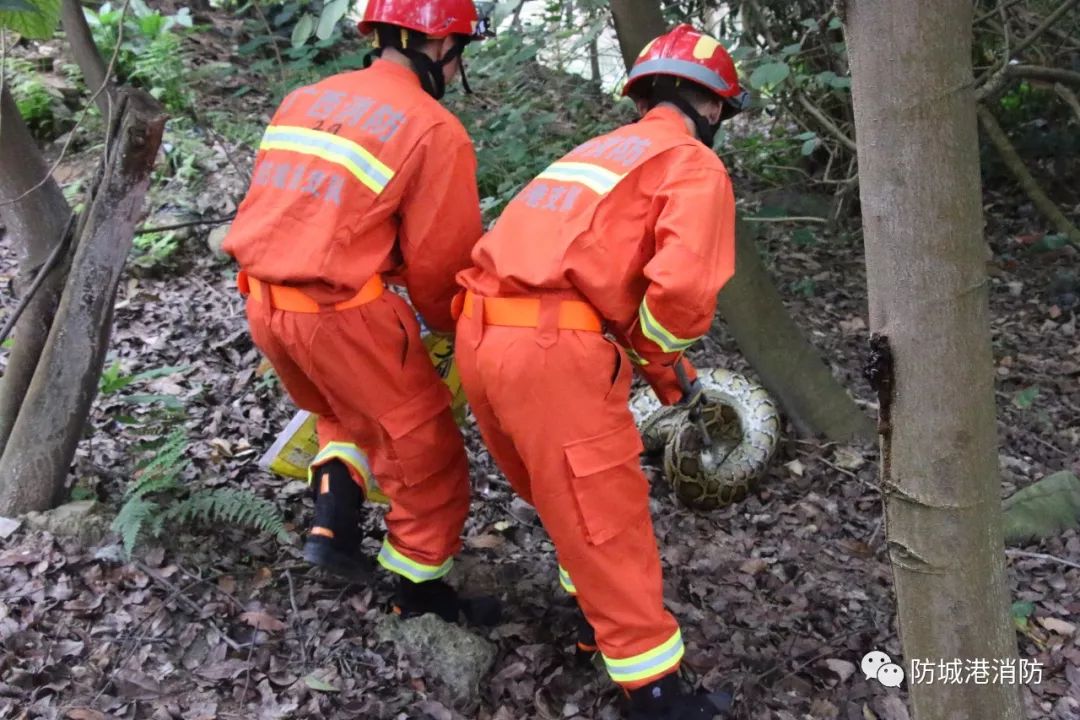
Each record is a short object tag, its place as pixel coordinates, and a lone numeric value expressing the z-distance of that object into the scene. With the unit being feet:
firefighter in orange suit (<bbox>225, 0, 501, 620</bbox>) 9.98
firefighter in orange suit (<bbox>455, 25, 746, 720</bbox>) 9.23
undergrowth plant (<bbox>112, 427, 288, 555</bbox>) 11.32
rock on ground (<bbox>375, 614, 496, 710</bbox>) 10.89
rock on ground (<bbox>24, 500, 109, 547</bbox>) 11.27
